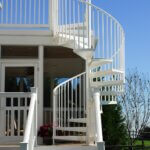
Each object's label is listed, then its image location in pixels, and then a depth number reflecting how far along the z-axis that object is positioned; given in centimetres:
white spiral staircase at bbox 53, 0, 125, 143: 879
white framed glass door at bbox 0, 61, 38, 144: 845
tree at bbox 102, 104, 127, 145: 1320
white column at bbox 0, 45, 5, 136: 875
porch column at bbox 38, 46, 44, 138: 931
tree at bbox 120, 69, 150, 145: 1924
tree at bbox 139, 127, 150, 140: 1888
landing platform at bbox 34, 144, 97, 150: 750
